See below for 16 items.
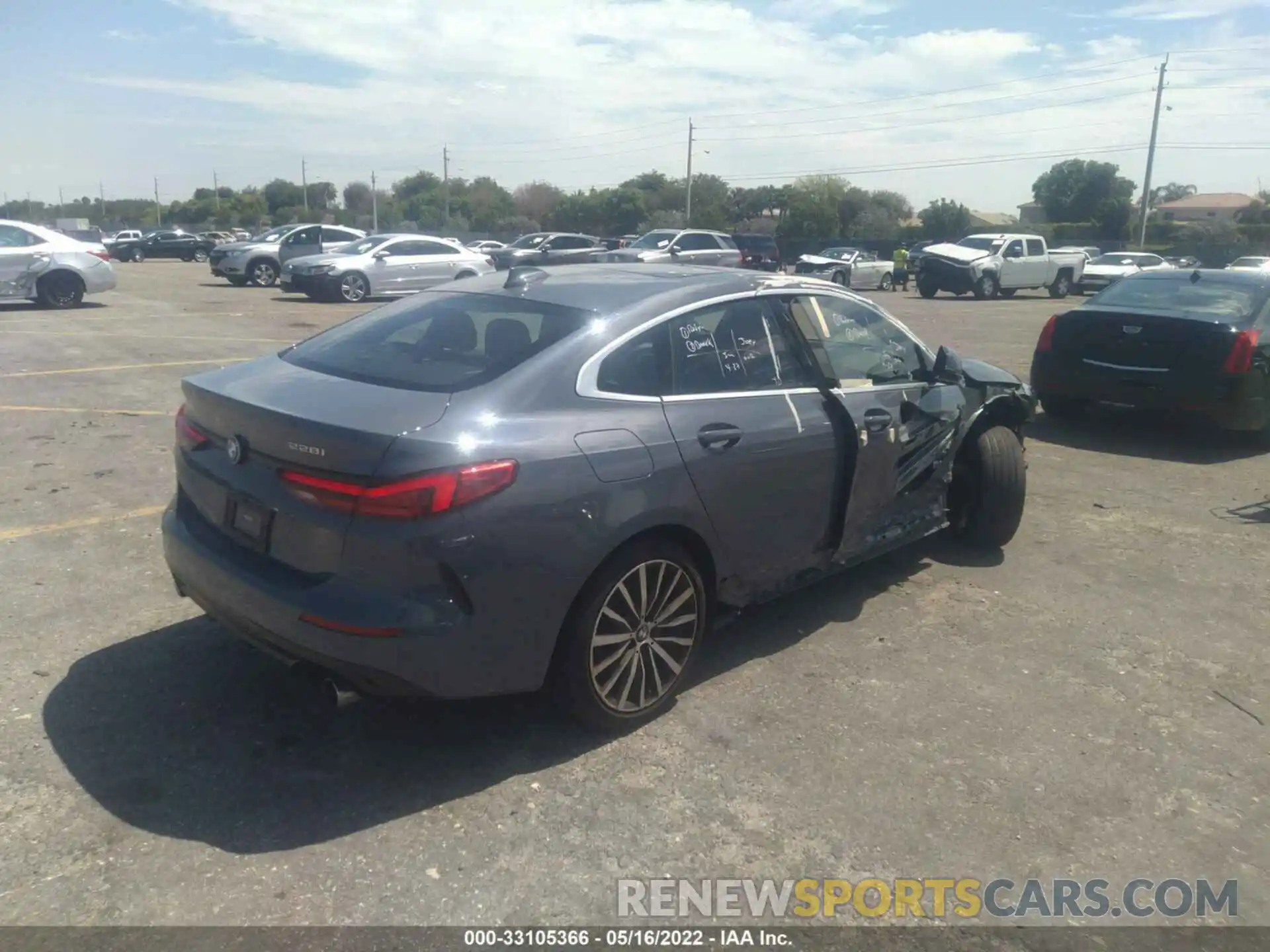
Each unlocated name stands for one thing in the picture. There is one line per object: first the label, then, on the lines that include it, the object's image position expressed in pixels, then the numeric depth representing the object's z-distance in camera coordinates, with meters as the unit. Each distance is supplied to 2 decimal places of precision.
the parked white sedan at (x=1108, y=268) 35.31
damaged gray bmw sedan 3.26
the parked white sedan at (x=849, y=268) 33.06
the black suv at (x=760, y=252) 34.19
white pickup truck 30.33
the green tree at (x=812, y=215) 75.81
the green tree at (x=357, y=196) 106.50
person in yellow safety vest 36.84
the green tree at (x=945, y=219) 68.44
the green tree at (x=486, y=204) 86.75
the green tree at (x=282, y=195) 109.81
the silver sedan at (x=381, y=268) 21.36
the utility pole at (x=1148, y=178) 58.19
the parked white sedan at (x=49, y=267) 17.28
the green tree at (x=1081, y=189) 80.81
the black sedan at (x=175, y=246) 45.34
